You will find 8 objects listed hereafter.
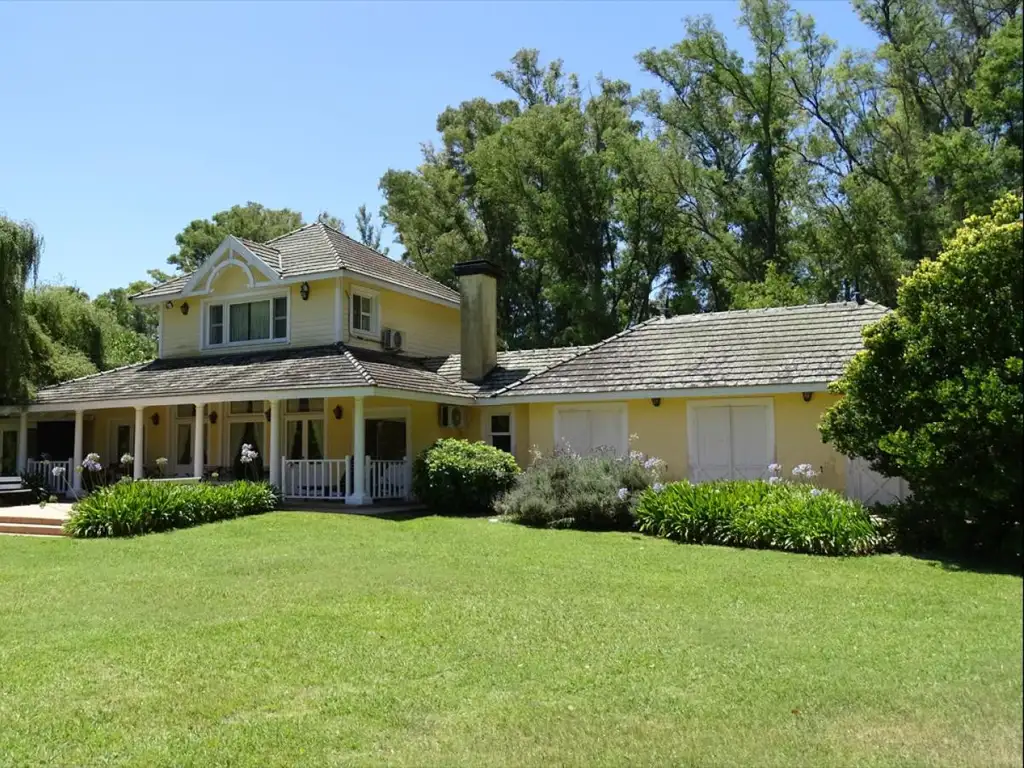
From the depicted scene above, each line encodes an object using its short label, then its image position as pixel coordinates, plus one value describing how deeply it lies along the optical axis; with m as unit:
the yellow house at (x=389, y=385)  18.84
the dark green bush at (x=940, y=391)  6.61
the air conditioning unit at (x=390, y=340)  24.77
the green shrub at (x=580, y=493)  16.27
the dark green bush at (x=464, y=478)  18.92
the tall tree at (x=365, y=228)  54.00
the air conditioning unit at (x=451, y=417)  22.88
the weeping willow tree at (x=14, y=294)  23.89
